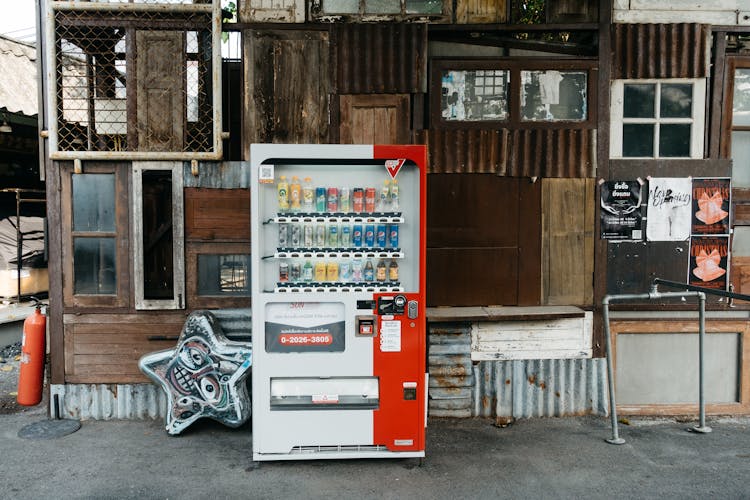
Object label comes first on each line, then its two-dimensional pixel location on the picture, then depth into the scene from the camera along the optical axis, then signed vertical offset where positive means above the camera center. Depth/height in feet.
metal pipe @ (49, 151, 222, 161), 16.70 +2.35
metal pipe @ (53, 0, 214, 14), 16.69 +7.19
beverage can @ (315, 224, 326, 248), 14.47 -0.19
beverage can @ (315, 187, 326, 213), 14.39 +0.81
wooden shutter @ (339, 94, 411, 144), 17.44 +3.70
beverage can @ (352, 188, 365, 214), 14.25 +0.81
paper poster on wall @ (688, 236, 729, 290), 17.83 -1.09
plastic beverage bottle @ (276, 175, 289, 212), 14.12 +0.96
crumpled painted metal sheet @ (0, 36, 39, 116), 28.86 +8.85
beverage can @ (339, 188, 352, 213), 14.39 +0.79
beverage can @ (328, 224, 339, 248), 14.38 -0.19
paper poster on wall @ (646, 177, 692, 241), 17.65 +0.70
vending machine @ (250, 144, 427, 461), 13.71 -3.13
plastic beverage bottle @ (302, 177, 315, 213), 14.34 +0.89
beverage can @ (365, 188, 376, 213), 14.30 +0.81
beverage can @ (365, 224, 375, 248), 14.28 -0.27
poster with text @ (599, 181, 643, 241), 17.58 +0.62
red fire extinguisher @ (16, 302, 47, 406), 16.87 -4.35
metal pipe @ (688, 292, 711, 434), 16.34 -4.63
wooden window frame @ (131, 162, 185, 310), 16.94 -0.27
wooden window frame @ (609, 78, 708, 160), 17.75 +3.95
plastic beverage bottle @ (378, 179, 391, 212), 14.34 +0.88
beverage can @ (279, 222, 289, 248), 14.33 -0.19
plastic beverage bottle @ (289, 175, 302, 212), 14.26 +0.92
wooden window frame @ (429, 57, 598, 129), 17.48 +4.94
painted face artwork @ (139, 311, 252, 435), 15.98 -4.61
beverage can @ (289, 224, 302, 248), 14.40 -0.19
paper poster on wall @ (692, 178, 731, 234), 17.70 +0.81
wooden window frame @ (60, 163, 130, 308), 17.04 -0.38
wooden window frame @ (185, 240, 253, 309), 17.28 -1.51
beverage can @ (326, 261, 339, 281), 14.25 -1.18
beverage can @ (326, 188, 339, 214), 14.42 +0.82
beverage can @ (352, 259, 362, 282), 14.34 -1.18
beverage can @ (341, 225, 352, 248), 14.39 -0.24
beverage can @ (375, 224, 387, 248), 14.34 -0.24
